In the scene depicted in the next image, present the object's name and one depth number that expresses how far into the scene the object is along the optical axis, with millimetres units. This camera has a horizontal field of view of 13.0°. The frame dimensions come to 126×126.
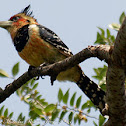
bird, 8039
